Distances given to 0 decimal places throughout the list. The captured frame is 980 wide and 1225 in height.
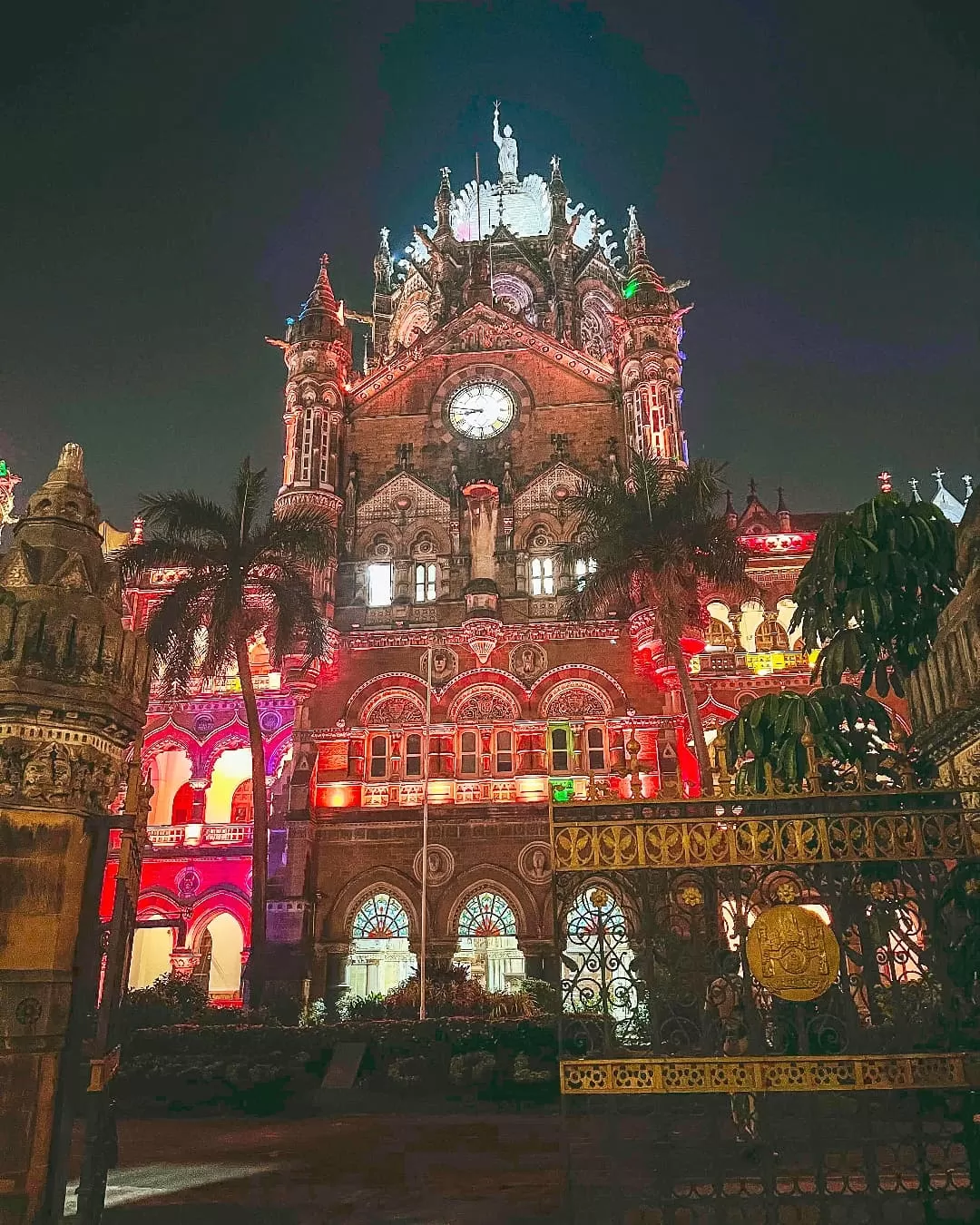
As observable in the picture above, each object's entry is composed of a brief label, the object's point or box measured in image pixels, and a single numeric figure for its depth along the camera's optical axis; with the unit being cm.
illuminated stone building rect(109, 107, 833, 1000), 2827
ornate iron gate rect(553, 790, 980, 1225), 705
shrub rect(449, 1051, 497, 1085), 1677
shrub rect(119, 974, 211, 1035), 2056
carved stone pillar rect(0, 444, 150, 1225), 675
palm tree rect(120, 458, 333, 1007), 2511
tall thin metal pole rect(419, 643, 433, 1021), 2116
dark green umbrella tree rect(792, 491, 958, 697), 995
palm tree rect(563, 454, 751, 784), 2581
